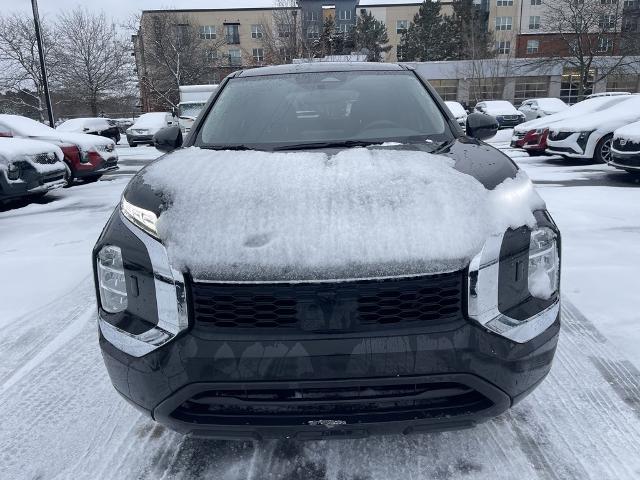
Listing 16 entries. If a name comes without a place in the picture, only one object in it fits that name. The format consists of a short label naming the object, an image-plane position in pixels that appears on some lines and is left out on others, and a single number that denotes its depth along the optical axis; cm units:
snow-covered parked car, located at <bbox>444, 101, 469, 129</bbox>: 1982
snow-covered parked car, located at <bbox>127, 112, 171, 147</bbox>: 2048
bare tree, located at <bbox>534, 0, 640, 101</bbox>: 3284
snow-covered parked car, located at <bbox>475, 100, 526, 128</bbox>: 2272
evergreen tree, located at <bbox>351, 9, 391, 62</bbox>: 5441
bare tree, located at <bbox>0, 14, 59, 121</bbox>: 3259
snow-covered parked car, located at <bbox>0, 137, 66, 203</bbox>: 695
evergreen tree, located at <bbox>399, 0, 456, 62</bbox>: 5706
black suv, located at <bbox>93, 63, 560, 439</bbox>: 160
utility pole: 1858
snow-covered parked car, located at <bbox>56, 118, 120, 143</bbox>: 1838
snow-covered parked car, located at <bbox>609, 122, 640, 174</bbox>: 761
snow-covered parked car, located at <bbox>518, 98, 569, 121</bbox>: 2244
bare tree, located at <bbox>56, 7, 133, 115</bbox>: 3475
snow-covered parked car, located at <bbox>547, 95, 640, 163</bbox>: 1002
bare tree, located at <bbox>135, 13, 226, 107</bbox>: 3884
